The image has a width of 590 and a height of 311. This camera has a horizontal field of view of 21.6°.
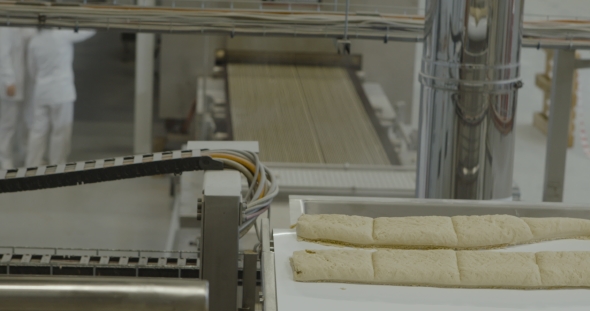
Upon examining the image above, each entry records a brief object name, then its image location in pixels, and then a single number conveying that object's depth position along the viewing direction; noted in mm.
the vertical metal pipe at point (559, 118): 4347
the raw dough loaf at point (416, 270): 2570
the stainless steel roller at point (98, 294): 2119
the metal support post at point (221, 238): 2599
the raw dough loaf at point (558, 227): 2753
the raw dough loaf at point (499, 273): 2566
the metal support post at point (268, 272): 2475
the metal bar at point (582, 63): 4387
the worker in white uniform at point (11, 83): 8576
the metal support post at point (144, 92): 9229
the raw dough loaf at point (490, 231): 2711
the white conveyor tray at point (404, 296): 2495
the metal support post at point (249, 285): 2749
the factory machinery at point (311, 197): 2474
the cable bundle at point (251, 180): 2717
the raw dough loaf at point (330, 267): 2556
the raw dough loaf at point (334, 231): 2703
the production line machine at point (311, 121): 5503
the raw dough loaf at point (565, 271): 2577
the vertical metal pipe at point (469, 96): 3285
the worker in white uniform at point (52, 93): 8598
